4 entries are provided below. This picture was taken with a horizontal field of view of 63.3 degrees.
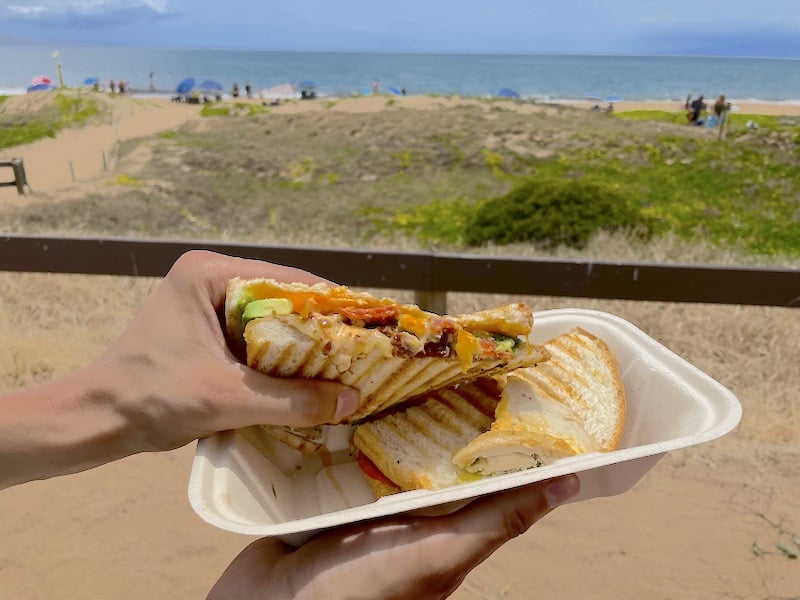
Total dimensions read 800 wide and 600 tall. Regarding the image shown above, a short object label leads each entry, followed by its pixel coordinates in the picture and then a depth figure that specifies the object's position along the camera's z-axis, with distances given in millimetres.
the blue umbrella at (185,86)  35156
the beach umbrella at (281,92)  38419
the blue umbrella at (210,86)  33844
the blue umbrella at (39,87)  21306
